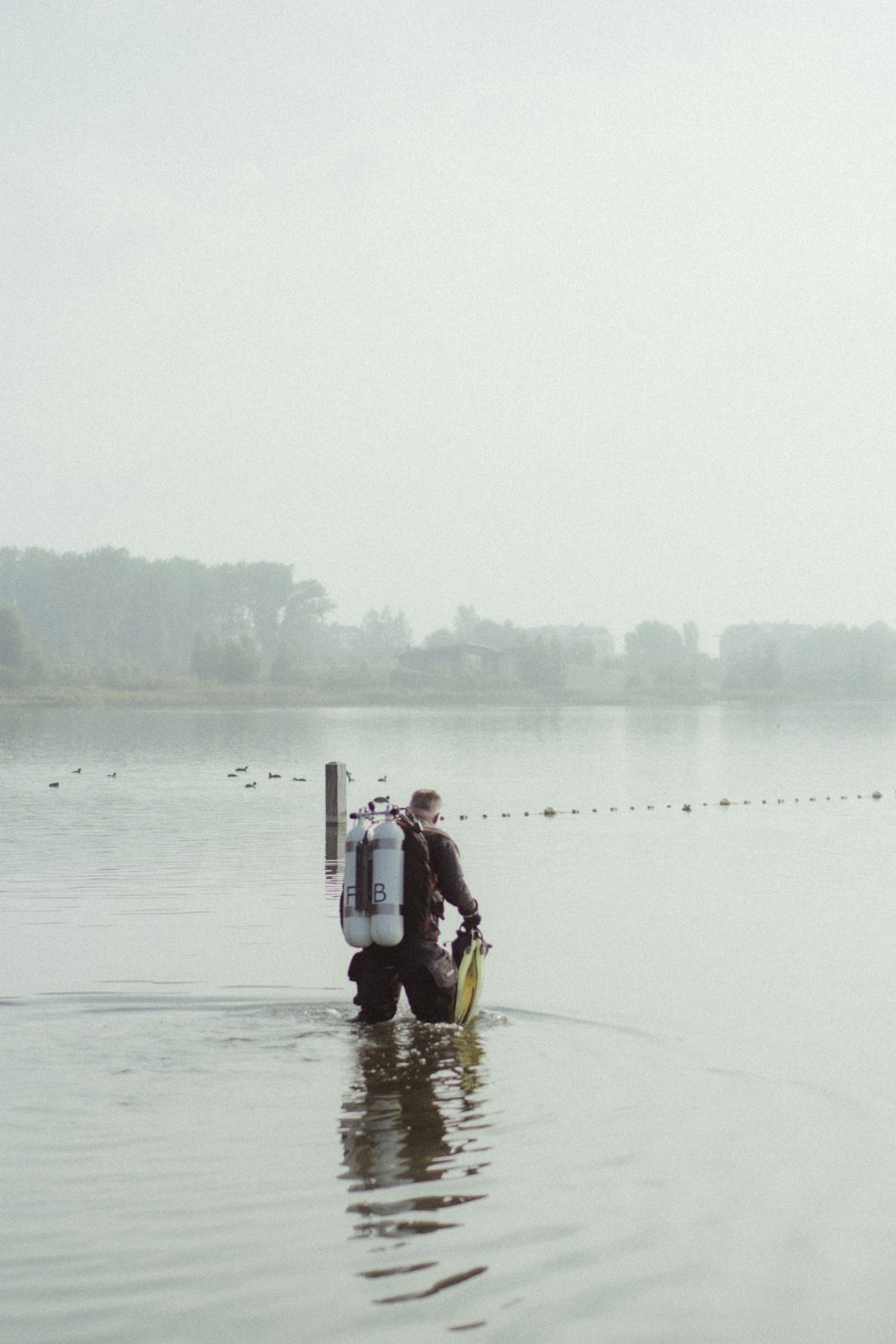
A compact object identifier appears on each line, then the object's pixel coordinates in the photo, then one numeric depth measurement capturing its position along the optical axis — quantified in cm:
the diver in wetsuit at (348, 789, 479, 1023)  1044
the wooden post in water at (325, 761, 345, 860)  2439
